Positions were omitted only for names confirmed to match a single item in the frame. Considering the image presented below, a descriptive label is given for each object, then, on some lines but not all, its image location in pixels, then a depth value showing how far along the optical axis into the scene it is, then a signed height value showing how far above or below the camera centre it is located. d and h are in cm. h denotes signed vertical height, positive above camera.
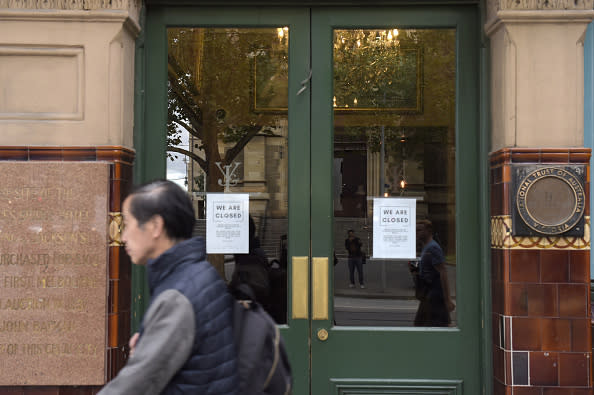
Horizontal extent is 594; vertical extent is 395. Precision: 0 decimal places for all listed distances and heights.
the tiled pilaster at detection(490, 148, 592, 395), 359 -64
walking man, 175 -33
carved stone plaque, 358 -42
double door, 395 +39
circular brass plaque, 358 +6
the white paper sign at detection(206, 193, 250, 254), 402 -11
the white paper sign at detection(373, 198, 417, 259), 401 -14
